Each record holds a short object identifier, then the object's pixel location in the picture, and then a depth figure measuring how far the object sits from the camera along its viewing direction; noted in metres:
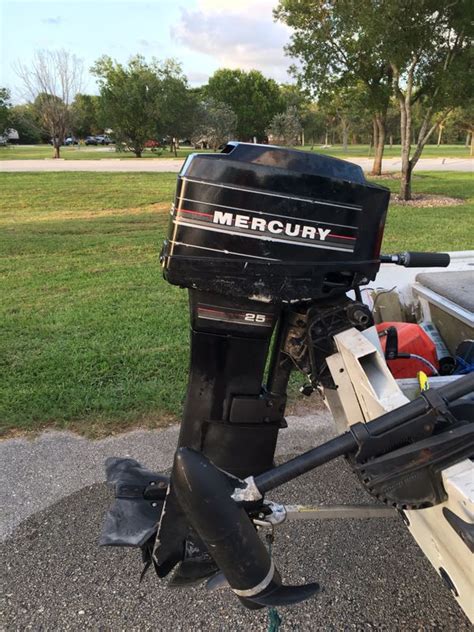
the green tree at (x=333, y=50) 11.64
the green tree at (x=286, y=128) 47.12
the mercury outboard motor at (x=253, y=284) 1.54
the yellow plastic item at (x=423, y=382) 1.77
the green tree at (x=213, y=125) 42.41
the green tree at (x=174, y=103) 38.59
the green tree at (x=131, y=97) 37.72
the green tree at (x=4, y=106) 42.72
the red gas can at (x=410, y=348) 2.18
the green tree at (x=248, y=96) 57.19
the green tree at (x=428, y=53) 10.13
